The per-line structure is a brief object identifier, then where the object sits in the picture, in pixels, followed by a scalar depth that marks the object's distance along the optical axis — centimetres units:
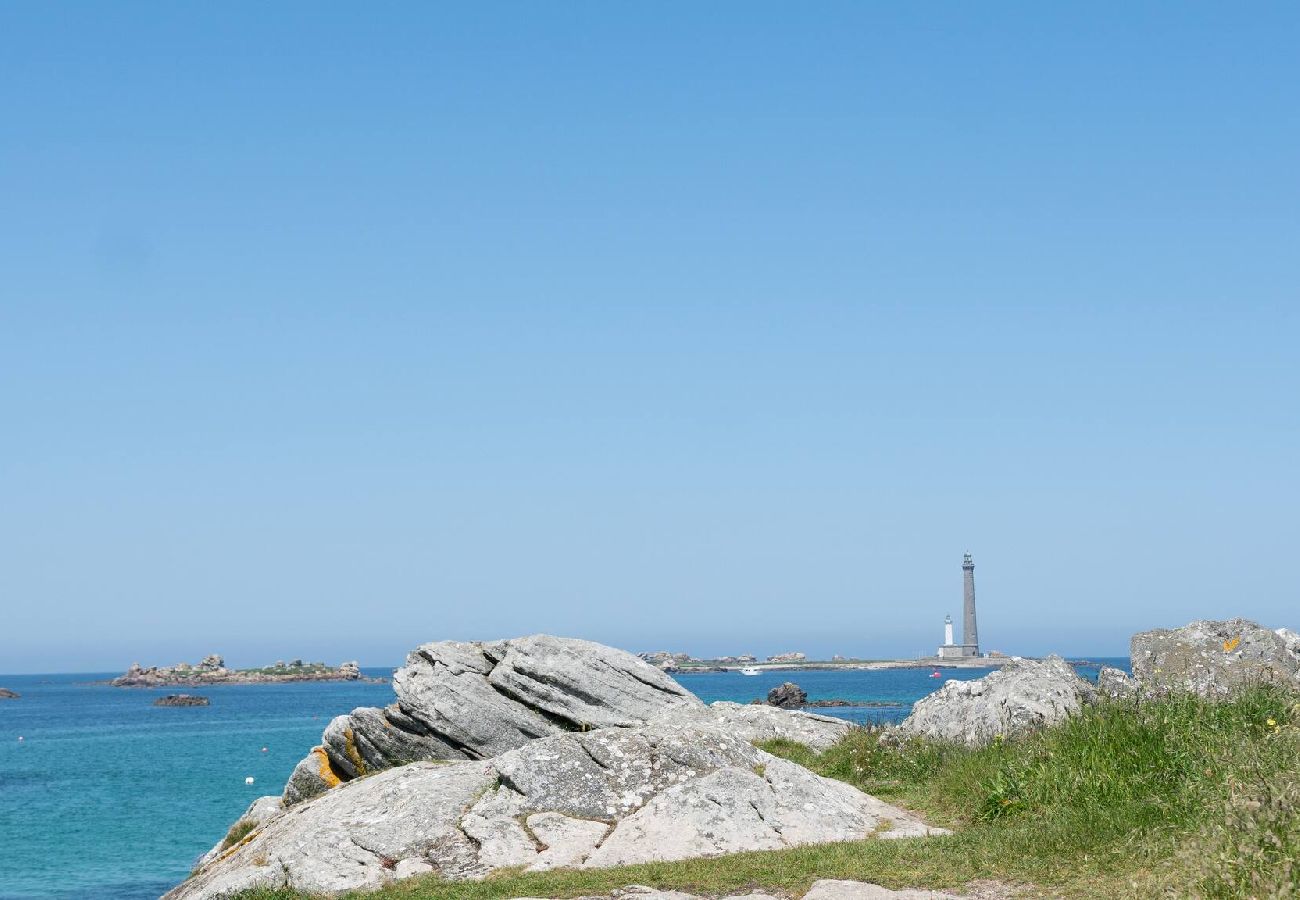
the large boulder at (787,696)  8981
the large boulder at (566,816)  1477
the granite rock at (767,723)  2270
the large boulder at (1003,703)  1938
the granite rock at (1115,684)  1822
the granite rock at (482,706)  2197
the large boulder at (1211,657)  1923
